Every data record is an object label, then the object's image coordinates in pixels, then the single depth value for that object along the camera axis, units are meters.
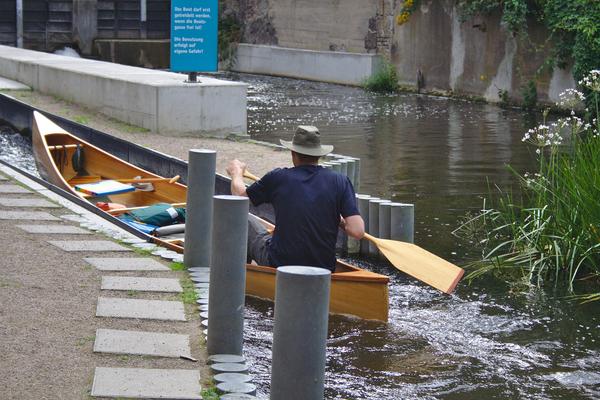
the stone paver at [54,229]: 9.55
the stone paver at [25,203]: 10.68
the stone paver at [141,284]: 7.95
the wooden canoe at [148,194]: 8.60
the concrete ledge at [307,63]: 32.19
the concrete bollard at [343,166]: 12.97
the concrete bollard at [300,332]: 5.17
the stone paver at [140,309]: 7.27
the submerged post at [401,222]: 11.02
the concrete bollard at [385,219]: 11.12
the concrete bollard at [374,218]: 11.27
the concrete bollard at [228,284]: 6.56
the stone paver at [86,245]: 9.03
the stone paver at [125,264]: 8.50
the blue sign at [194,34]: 17.20
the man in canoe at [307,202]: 8.06
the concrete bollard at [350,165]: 13.16
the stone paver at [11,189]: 11.39
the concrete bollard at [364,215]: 11.37
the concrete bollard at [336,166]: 12.76
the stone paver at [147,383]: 5.77
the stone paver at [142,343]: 6.52
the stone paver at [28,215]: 10.05
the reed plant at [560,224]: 9.67
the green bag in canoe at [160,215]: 11.09
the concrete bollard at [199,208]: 8.34
